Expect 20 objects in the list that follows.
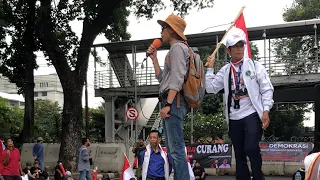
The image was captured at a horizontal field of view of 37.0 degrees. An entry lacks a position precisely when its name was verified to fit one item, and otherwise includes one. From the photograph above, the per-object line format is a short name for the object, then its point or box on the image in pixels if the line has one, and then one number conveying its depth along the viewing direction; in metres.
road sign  21.05
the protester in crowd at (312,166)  3.31
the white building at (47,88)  107.44
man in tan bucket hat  4.46
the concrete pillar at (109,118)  27.72
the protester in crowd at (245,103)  4.46
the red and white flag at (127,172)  7.84
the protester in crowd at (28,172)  15.28
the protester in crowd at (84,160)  15.24
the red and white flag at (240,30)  5.02
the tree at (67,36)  21.33
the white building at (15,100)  88.35
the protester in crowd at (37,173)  15.48
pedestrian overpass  23.33
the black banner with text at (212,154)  20.91
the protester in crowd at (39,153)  18.20
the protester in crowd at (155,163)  6.17
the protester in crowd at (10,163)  11.02
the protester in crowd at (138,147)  12.69
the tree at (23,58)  24.62
